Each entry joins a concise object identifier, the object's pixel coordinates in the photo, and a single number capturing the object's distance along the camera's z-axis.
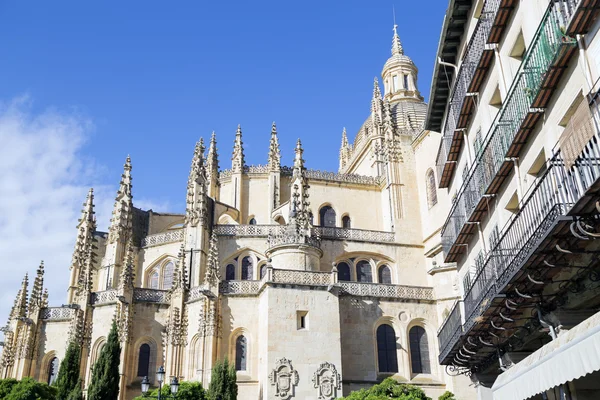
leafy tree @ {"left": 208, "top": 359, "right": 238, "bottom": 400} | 24.40
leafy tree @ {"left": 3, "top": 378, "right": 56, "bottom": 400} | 25.58
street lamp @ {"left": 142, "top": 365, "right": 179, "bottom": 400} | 18.17
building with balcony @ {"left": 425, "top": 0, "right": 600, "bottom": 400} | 9.08
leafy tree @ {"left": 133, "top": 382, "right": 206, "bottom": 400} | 23.52
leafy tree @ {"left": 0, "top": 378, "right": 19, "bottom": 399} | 26.16
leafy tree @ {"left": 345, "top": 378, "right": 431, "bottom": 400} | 23.58
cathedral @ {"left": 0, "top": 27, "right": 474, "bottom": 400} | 28.77
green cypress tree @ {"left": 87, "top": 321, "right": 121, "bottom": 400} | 23.50
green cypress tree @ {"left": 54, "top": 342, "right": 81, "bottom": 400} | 25.67
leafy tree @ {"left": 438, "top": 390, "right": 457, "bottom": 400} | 26.64
